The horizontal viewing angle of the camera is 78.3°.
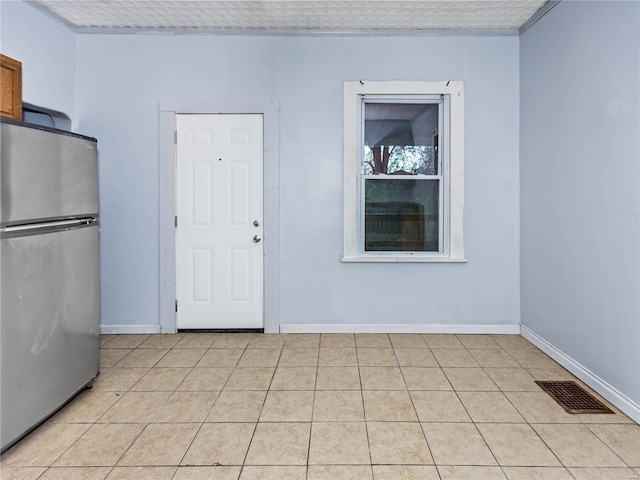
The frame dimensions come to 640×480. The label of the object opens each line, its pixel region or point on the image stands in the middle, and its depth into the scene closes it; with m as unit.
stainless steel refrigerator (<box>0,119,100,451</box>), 1.88
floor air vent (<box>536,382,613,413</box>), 2.34
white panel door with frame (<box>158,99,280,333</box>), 3.66
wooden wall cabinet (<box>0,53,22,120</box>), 2.54
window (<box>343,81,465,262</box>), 3.68
